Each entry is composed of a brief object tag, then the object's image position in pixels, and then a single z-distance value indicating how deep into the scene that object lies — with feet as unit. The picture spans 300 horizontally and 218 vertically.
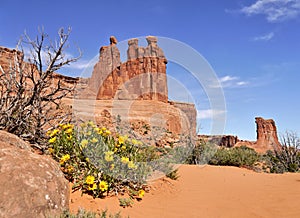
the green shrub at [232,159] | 45.27
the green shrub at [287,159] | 41.65
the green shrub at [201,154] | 44.82
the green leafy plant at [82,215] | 11.89
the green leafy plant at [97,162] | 16.14
